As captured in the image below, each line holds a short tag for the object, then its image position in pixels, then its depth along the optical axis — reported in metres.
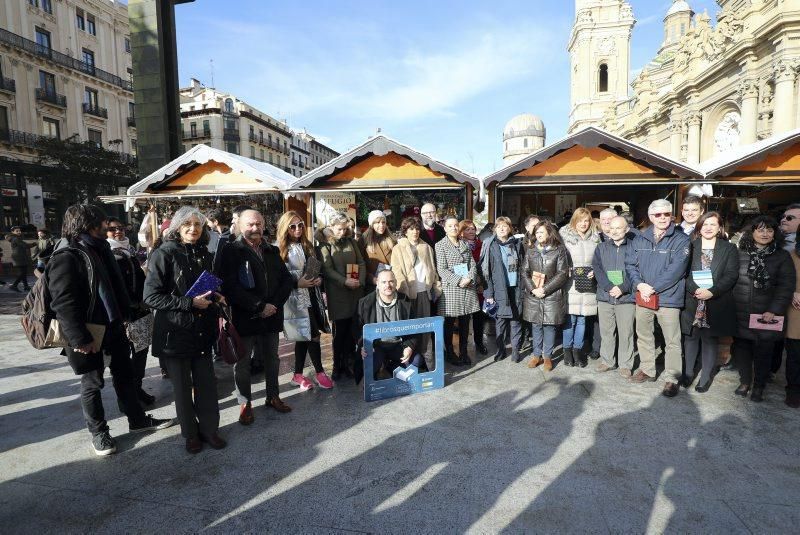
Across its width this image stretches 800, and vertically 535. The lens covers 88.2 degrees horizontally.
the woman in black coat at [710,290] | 3.89
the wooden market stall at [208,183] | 8.63
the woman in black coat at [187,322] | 2.94
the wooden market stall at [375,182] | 7.95
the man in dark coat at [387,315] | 4.22
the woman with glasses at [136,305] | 3.94
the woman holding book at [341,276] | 4.45
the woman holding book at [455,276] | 4.96
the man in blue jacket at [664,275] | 4.06
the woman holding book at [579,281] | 4.80
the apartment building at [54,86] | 23.70
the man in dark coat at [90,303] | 2.90
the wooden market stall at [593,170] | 7.45
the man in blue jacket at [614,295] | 4.44
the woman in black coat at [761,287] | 3.72
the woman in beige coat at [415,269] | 4.69
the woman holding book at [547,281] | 4.73
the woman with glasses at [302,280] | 4.14
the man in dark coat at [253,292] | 3.47
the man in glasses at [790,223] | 3.95
